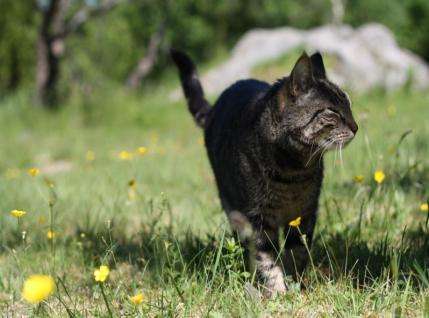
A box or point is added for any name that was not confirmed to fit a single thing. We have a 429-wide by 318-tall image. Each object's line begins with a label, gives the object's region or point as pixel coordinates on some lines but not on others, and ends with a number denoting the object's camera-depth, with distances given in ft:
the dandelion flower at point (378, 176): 6.98
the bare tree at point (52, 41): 31.89
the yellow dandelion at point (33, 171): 7.00
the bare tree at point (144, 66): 49.39
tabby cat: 7.00
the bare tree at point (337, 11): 73.61
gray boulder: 32.14
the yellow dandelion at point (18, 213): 5.77
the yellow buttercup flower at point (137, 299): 4.70
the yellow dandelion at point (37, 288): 3.58
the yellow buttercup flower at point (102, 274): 4.65
